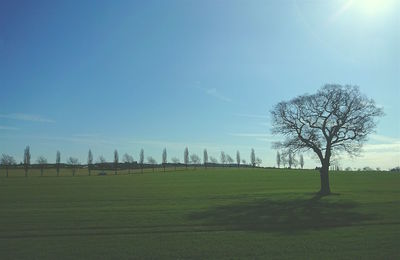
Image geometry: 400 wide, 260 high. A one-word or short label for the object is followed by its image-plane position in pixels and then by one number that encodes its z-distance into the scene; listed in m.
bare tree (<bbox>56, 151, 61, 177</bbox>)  180.50
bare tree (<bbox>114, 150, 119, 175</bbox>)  181.60
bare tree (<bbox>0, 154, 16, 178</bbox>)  179.73
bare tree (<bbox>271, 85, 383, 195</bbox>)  45.88
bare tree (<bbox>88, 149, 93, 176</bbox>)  197.25
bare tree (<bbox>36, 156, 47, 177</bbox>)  191.10
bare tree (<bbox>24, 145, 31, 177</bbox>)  169.73
